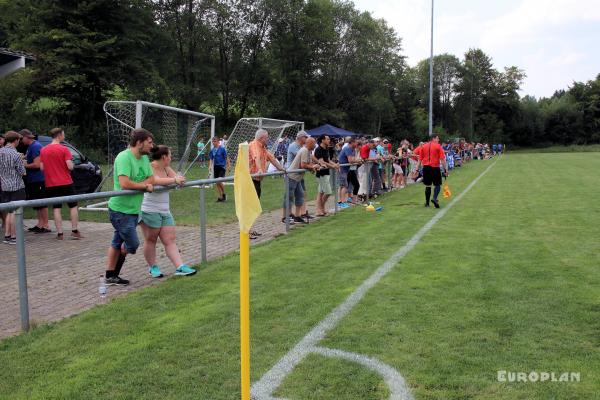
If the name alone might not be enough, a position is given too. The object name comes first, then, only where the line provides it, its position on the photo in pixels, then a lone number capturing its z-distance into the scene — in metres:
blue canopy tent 36.62
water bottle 5.73
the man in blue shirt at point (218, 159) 16.02
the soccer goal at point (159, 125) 13.38
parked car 15.11
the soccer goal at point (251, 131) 20.81
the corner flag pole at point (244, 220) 2.82
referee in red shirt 13.45
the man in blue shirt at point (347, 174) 14.13
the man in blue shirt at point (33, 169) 10.21
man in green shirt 5.96
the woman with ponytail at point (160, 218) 6.30
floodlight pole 37.41
